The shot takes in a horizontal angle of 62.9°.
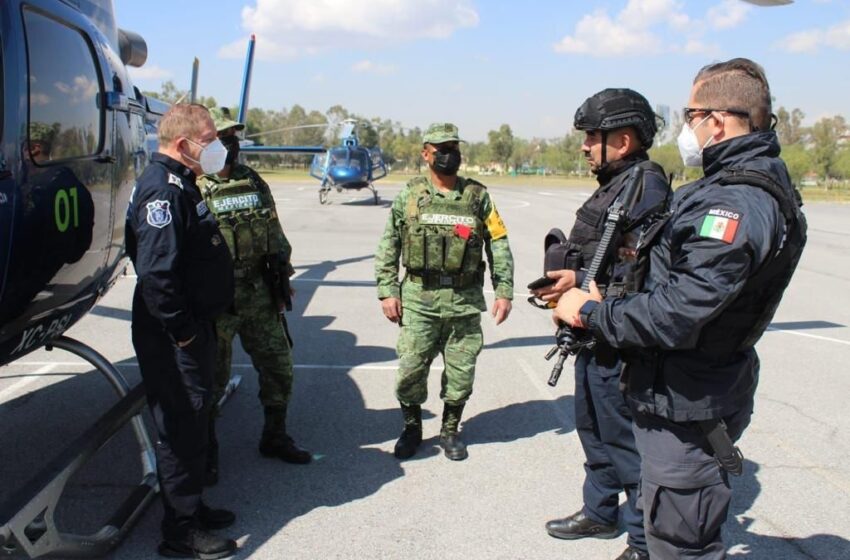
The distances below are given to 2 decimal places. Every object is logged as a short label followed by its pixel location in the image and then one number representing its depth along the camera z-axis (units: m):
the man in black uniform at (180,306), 2.66
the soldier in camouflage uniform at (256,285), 3.69
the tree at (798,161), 56.81
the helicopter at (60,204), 2.51
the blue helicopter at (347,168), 24.31
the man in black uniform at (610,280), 2.88
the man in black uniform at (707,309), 1.92
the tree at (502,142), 94.75
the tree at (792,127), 93.56
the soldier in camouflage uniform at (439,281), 3.90
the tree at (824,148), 64.62
